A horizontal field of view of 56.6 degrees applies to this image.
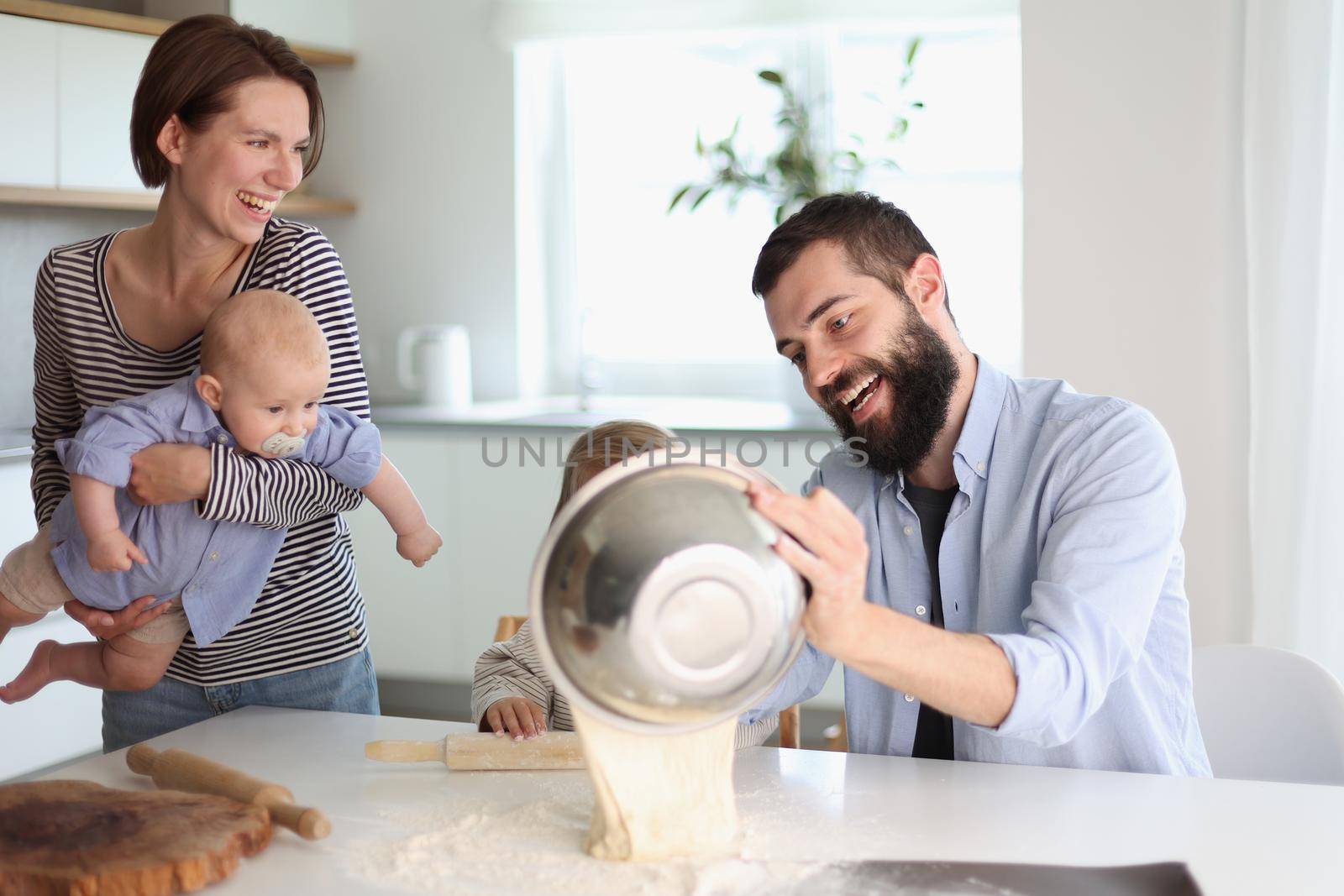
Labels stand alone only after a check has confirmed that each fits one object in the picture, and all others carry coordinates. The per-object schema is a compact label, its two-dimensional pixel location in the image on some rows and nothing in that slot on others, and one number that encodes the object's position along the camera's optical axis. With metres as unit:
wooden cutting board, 0.97
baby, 1.36
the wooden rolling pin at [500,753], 1.27
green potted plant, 3.36
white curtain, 2.35
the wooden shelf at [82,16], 2.82
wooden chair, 1.85
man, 1.15
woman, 1.42
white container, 3.66
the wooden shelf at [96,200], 2.89
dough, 1.04
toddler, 1.41
